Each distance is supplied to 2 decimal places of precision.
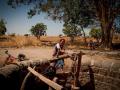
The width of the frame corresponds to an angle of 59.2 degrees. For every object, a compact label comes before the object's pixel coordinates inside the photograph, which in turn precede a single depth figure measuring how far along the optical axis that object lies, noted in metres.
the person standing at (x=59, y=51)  4.25
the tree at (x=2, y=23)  25.83
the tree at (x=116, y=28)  17.81
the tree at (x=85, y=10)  12.95
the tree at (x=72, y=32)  21.78
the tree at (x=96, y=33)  26.04
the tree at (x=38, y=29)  31.65
